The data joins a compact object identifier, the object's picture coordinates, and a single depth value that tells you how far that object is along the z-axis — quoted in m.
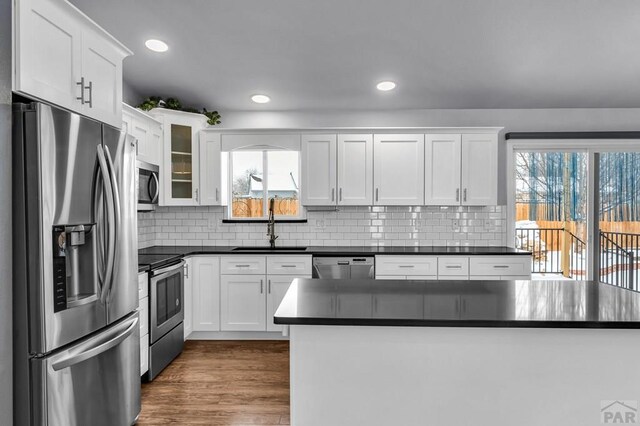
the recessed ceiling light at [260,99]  4.20
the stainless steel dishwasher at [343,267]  3.86
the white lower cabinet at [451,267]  3.87
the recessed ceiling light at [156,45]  3.36
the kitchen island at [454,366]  1.52
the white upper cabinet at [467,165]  4.14
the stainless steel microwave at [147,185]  3.35
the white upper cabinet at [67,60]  1.67
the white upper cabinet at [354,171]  4.19
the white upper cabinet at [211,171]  4.21
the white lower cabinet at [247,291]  3.93
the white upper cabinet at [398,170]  4.16
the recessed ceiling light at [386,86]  3.92
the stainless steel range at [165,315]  3.04
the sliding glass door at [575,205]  4.37
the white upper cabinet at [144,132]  3.34
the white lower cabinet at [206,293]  3.93
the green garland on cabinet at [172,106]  3.93
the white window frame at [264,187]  4.31
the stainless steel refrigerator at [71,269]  1.65
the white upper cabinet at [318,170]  4.20
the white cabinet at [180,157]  3.97
